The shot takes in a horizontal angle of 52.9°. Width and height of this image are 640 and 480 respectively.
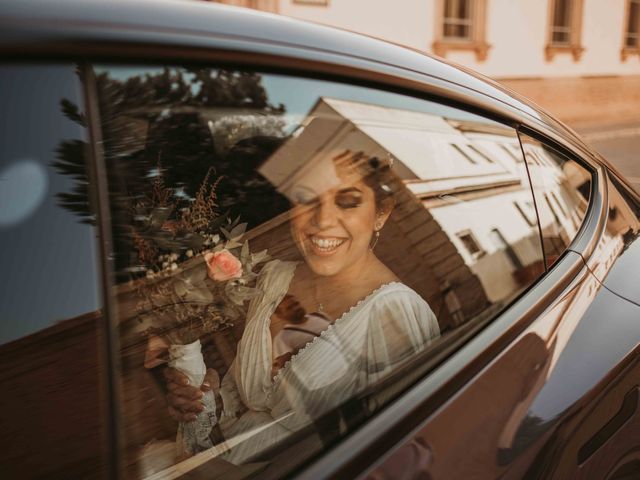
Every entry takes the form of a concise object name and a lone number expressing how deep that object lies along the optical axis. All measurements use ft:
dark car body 2.43
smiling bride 3.25
